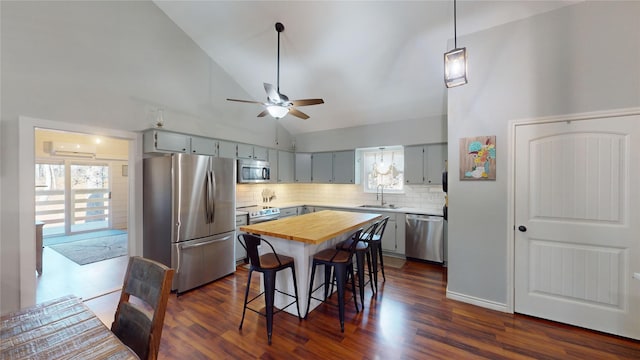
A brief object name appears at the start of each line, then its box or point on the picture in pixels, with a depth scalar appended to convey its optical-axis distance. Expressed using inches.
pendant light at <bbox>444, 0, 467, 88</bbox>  82.1
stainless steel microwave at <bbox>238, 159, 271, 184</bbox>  179.3
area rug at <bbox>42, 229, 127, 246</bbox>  228.3
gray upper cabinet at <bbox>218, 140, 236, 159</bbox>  167.6
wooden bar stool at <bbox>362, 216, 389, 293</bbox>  123.7
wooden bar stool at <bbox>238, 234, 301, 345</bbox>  88.9
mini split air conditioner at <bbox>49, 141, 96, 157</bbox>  240.1
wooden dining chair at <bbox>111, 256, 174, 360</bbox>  43.6
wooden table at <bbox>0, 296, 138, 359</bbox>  37.8
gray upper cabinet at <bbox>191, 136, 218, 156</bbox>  152.5
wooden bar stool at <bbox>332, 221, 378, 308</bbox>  107.6
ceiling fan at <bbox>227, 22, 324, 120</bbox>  105.9
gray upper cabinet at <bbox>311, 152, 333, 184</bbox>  220.5
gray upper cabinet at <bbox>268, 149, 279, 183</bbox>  211.3
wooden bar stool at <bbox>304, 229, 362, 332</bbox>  95.3
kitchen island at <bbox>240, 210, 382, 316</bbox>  94.7
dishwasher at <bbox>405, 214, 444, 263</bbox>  163.0
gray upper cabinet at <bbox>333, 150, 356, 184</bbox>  209.6
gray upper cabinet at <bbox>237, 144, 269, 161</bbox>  183.1
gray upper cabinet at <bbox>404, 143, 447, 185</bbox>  173.8
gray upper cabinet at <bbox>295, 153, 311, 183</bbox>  230.7
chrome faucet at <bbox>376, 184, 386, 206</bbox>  207.6
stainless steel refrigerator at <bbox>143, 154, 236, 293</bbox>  126.3
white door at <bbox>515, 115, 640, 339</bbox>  91.2
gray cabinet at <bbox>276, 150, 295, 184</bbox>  221.5
